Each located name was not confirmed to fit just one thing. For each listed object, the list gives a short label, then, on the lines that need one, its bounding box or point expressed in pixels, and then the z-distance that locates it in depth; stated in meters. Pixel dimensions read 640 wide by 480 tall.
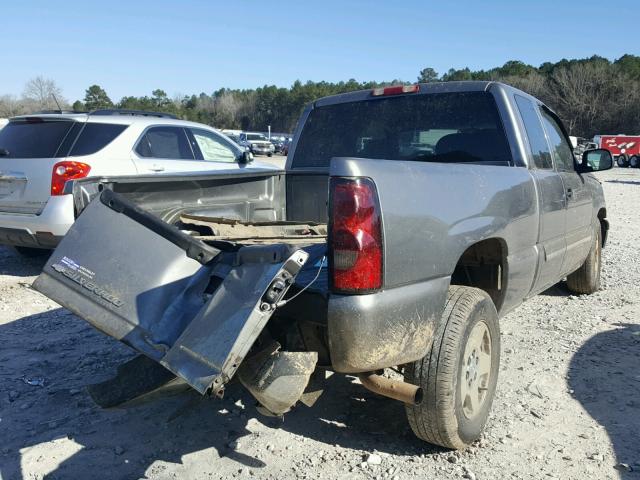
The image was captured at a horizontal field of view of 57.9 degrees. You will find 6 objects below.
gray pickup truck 2.37
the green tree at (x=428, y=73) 91.21
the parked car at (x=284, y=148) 48.56
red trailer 37.69
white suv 6.23
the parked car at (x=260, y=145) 41.62
